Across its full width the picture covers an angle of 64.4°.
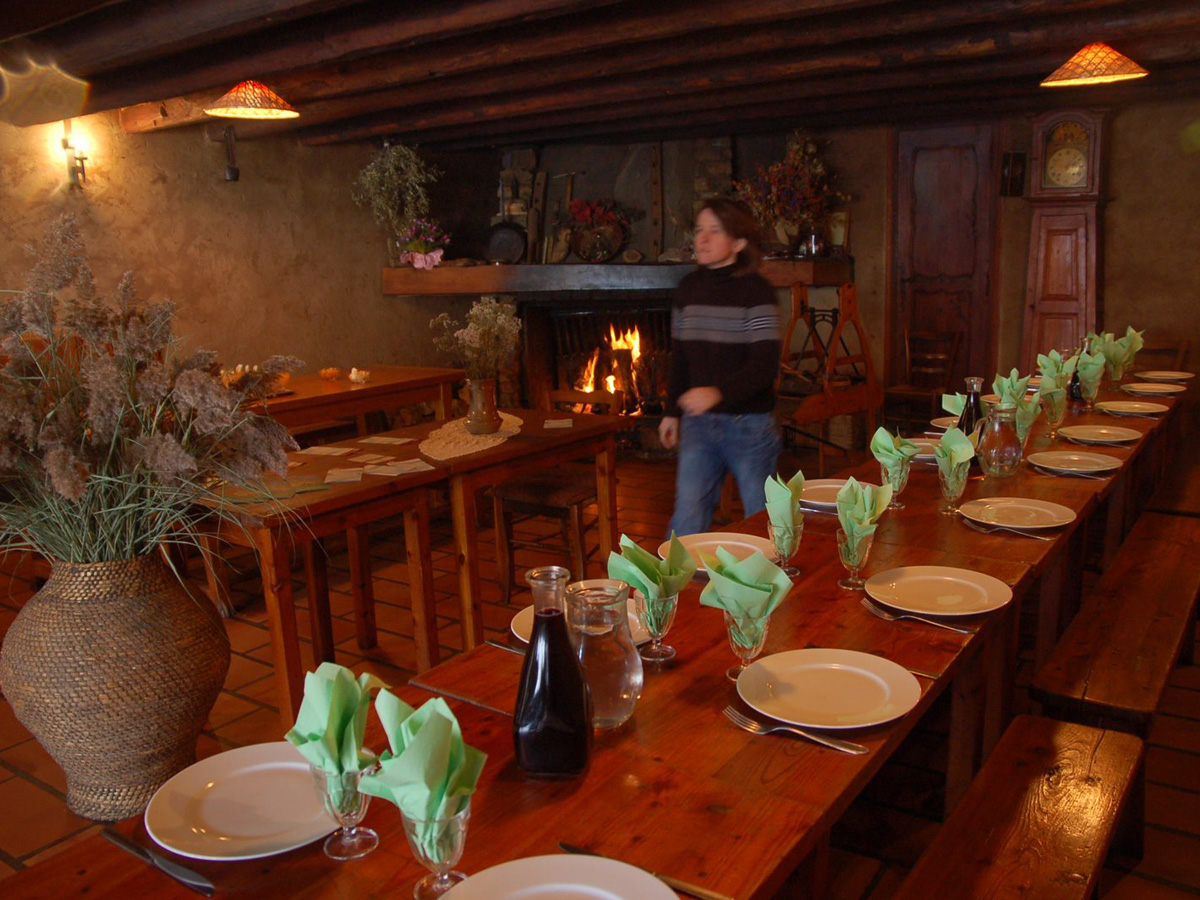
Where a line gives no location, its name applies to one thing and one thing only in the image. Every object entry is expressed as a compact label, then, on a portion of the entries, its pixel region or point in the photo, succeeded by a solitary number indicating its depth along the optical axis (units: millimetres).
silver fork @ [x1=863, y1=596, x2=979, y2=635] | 1678
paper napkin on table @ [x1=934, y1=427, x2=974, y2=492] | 2365
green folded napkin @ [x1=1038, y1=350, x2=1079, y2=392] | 3447
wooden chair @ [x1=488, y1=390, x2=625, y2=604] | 3861
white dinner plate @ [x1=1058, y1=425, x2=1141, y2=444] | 3156
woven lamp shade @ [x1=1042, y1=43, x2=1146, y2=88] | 4094
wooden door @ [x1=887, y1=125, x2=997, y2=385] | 6629
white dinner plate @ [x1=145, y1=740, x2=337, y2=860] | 1098
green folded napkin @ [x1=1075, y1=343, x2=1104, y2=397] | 3830
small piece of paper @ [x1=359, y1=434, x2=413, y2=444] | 3613
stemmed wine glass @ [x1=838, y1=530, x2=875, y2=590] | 1880
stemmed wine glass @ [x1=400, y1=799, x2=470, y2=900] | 976
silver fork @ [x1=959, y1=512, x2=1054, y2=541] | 2197
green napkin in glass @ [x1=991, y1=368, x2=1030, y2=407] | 3063
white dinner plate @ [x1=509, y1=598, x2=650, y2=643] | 1648
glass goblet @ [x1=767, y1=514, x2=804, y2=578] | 1907
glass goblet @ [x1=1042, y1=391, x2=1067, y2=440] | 3338
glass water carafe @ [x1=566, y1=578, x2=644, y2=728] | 1343
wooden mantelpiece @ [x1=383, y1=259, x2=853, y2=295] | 6352
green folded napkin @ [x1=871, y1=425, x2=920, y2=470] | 2385
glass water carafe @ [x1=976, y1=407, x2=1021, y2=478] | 2688
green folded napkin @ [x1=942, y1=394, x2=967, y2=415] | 3102
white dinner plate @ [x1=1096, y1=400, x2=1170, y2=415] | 3707
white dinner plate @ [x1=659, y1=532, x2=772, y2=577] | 2072
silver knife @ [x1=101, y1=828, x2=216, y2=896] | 1043
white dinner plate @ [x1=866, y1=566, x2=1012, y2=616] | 1753
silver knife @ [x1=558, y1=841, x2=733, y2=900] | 1009
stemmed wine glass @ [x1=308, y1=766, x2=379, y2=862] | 1063
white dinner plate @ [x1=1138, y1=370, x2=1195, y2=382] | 4695
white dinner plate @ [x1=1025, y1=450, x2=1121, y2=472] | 2801
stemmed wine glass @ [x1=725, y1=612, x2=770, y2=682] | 1473
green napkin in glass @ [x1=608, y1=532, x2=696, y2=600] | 1528
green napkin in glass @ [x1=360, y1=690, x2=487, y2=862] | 958
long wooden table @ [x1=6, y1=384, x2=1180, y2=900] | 1064
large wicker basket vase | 1800
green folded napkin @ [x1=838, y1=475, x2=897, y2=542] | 1866
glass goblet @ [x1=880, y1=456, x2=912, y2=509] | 2406
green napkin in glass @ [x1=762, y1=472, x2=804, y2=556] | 1870
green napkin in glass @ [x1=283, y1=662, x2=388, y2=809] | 1054
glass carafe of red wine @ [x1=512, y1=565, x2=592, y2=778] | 1225
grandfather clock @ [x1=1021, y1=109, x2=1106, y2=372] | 6039
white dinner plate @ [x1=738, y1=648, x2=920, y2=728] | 1365
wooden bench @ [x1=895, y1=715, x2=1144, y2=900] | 1547
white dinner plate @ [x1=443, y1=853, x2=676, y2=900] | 980
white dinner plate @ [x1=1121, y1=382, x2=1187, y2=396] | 4203
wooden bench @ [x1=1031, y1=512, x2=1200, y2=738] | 2143
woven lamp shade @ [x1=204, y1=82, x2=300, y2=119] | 3986
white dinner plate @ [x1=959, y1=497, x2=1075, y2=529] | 2258
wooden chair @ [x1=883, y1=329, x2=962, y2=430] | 6629
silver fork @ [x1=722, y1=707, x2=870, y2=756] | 1293
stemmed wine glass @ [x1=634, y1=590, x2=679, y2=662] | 1559
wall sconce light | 5508
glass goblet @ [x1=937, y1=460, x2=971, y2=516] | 2381
